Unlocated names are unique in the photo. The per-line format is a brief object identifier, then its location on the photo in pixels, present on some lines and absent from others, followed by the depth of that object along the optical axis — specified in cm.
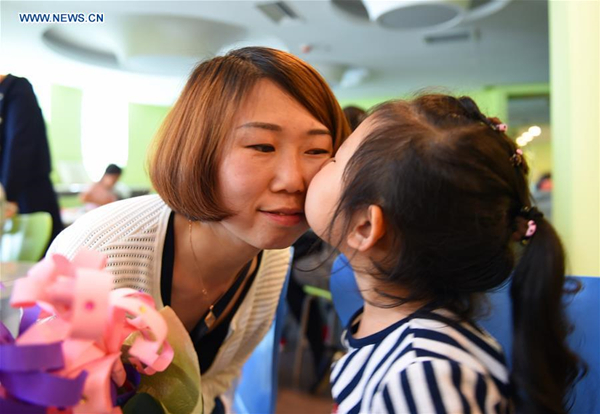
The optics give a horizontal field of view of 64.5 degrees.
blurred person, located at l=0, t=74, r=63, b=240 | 176
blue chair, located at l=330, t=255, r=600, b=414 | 79
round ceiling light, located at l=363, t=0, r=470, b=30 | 363
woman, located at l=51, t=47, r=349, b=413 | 79
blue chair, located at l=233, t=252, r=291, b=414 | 124
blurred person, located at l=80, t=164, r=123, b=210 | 429
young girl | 61
